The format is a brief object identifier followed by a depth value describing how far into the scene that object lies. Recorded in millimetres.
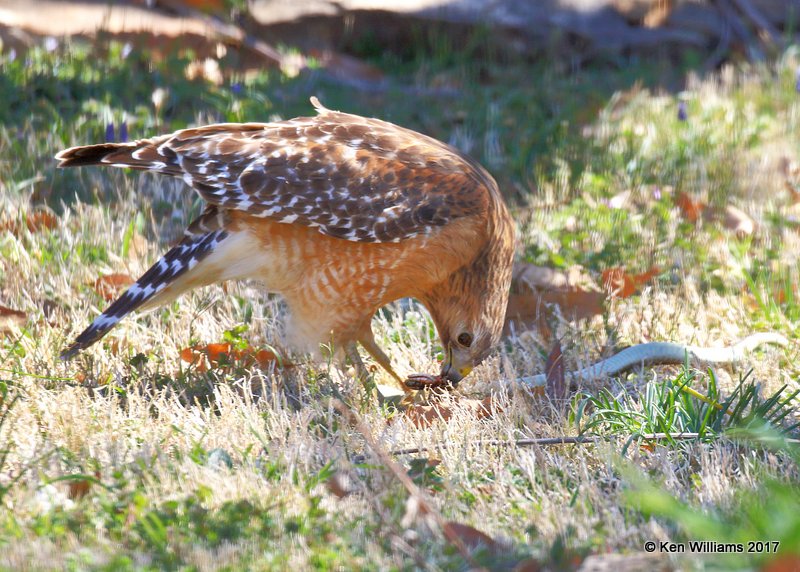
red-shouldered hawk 8625
